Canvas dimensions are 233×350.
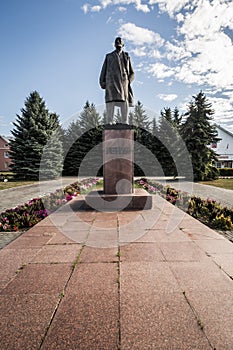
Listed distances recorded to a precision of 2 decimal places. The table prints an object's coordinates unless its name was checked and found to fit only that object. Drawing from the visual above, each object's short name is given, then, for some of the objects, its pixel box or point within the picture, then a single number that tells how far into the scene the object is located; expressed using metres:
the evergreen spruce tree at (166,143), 22.94
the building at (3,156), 37.94
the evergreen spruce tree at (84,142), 24.69
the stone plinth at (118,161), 5.05
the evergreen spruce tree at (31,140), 17.42
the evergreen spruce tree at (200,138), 16.41
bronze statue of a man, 5.26
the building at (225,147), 30.44
